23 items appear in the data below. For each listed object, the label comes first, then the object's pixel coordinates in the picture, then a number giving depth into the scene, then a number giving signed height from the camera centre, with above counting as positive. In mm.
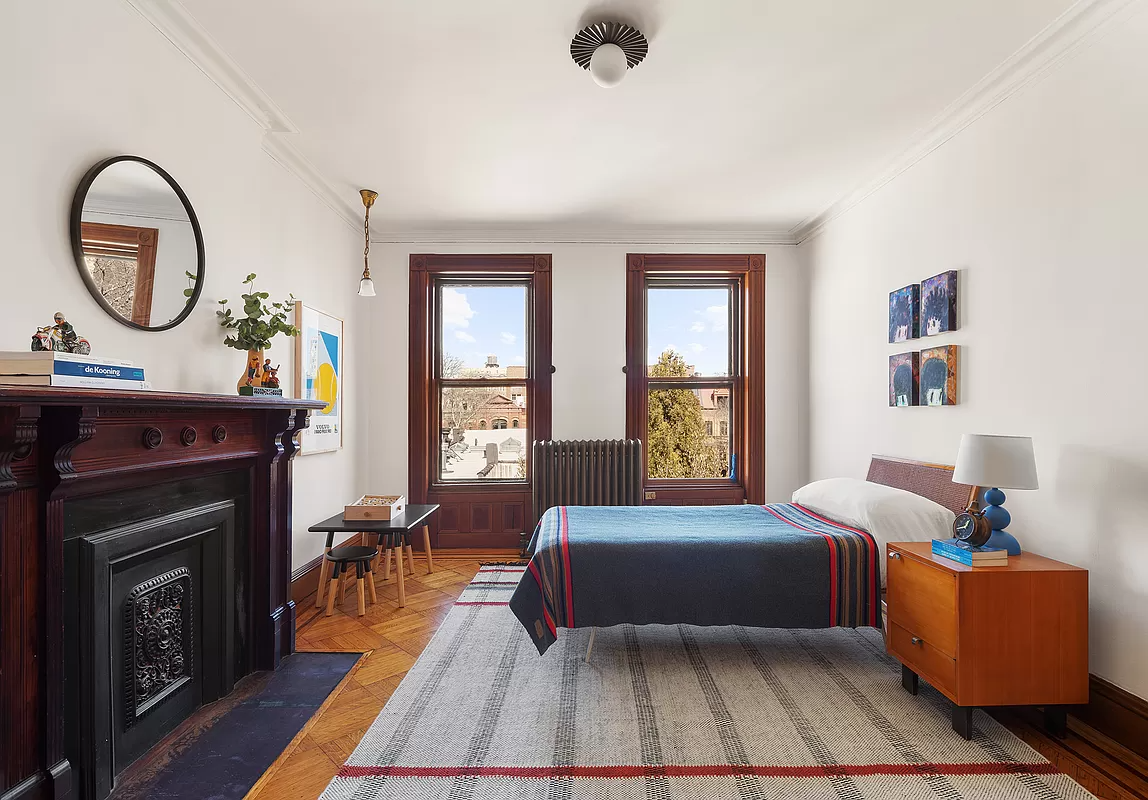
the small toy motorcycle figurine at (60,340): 1593 +176
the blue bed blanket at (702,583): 2686 -861
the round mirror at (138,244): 1937 +588
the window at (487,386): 5023 +129
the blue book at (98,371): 1523 +88
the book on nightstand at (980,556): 2170 -597
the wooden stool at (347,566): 3416 -1036
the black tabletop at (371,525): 3508 -776
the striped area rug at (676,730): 1889 -1270
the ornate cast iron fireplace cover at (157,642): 1958 -877
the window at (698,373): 5043 +240
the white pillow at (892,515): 2809 -580
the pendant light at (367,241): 3890 +1247
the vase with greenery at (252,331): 2693 +337
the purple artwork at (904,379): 3381 +125
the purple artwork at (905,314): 3389 +519
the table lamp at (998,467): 2205 -264
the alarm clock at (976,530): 2244 -513
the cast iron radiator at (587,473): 4789 -612
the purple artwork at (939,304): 3049 +525
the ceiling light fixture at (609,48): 2297 +1467
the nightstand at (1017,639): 2092 -879
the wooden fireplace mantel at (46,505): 1484 -292
